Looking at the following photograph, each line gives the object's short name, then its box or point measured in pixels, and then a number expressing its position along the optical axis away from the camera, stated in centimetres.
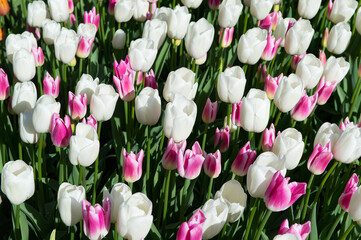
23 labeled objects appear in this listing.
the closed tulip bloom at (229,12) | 209
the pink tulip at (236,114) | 182
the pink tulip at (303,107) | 181
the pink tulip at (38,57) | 198
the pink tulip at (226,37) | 218
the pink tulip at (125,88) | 182
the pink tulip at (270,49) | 202
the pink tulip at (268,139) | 173
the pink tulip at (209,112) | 187
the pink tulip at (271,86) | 190
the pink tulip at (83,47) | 201
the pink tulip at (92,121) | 169
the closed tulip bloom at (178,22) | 201
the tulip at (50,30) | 205
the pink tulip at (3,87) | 183
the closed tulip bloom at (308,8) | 221
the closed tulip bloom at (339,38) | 210
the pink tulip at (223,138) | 184
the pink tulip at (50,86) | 186
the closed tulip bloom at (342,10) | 225
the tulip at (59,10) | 212
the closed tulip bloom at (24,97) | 176
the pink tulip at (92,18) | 217
